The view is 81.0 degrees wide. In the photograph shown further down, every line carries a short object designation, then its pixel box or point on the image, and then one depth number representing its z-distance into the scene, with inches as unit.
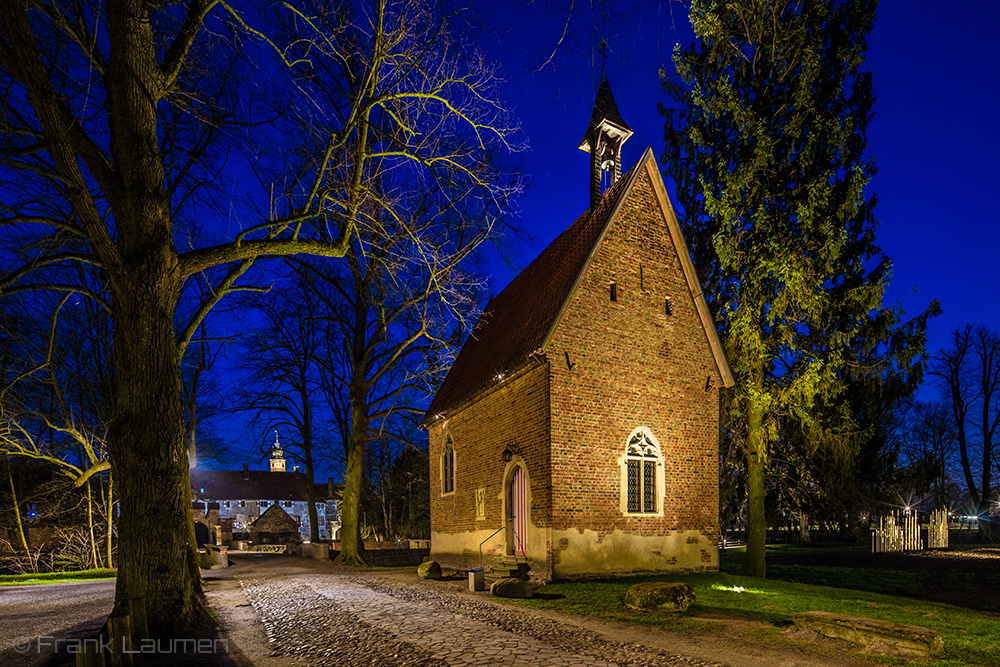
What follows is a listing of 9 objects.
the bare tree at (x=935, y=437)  2044.8
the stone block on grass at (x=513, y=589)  435.8
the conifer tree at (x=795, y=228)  613.3
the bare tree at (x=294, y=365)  997.2
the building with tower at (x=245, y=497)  2598.4
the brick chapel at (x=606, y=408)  520.7
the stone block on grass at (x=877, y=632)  248.4
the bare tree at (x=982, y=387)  1493.1
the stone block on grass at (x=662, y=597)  363.9
